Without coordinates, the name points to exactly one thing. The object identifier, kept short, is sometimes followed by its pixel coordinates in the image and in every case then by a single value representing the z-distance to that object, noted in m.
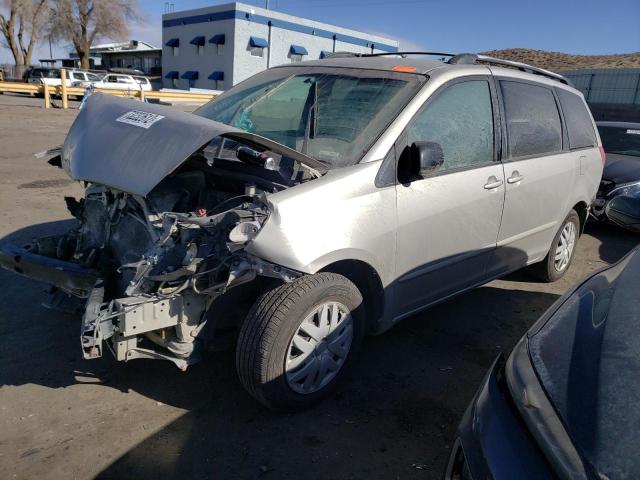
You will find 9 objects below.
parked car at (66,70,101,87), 27.78
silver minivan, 2.60
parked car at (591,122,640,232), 7.04
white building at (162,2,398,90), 33.22
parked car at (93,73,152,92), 27.06
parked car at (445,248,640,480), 1.39
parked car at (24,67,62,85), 31.36
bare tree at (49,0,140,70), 41.66
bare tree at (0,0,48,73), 39.75
